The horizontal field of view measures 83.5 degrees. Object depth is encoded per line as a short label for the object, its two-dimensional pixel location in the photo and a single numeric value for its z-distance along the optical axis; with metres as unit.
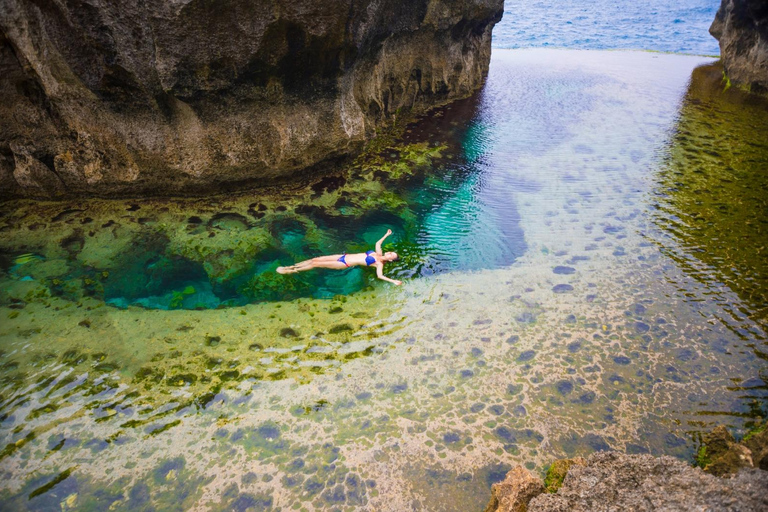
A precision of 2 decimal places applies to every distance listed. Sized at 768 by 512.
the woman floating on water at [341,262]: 6.73
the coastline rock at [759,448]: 2.79
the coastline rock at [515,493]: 3.12
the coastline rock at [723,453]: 3.02
